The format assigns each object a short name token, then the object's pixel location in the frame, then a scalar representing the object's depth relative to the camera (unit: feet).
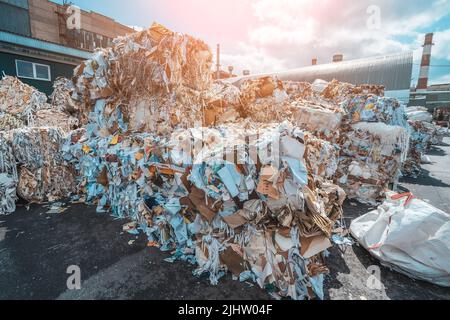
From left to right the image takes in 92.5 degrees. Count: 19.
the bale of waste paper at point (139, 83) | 9.88
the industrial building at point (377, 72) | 43.62
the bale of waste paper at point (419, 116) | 30.86
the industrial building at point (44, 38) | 27.68
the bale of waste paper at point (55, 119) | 15.67
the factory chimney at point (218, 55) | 53.47
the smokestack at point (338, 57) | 63.13
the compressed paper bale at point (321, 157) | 8.17
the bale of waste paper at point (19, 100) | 16.61
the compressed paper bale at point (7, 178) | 9.71
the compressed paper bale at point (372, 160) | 11.78
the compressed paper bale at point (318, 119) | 11.68
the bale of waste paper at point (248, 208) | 5.81
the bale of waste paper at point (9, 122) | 15.23
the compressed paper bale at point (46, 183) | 10.47
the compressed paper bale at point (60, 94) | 21.29
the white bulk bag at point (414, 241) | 6.02
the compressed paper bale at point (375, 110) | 13.41
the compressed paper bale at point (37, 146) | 10.28
